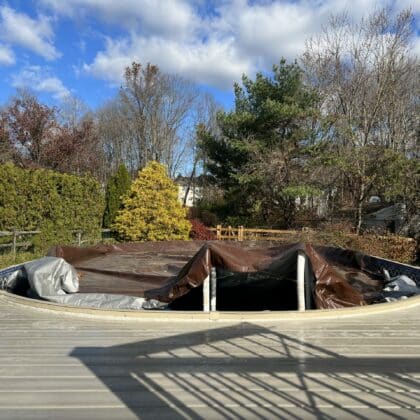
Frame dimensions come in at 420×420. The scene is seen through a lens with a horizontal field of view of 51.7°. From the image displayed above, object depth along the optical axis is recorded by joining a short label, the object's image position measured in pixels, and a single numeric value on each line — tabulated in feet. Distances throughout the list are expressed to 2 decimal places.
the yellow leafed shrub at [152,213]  42.29
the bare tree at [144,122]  84.23
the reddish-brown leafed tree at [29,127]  58.80
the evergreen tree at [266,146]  46.42
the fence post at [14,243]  27.99
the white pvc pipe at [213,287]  14.79
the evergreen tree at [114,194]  51.37
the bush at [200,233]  45.29
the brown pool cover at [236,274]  14.90
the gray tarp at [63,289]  15.52
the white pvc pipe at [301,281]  14.62
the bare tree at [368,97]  47.34
